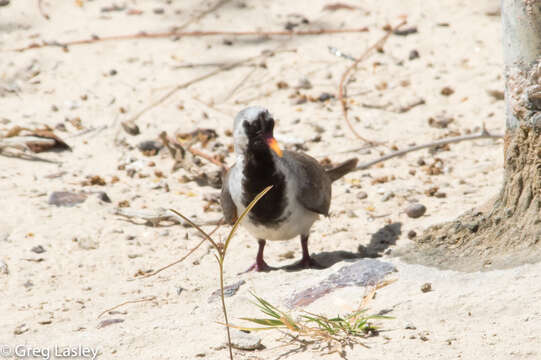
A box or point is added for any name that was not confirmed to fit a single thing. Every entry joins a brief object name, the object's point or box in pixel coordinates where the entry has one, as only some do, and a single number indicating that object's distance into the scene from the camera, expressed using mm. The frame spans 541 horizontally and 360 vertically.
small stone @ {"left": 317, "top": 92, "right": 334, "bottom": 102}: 13281
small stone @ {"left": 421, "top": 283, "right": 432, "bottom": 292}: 6297
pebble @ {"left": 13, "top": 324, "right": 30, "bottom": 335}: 7170
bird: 7879
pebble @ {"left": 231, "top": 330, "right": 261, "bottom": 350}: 5969
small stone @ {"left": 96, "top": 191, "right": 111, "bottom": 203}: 10492
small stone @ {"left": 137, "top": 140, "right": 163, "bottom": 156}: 12289
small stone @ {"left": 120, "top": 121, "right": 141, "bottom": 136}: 12742
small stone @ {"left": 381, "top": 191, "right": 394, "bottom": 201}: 10156
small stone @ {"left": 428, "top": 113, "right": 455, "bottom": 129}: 12000
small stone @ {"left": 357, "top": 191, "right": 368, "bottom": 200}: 10351
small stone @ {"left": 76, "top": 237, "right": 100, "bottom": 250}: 9375
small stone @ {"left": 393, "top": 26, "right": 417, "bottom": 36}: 15000
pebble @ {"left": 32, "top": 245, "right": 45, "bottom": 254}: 9164
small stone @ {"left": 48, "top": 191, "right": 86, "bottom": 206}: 10320
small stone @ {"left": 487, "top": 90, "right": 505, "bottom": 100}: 12267
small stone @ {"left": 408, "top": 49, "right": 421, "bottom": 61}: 14159
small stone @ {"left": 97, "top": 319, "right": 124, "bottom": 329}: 7168
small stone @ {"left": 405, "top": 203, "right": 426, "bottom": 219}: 9414
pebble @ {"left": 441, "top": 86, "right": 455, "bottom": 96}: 12883
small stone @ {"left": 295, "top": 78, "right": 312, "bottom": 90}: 13750
